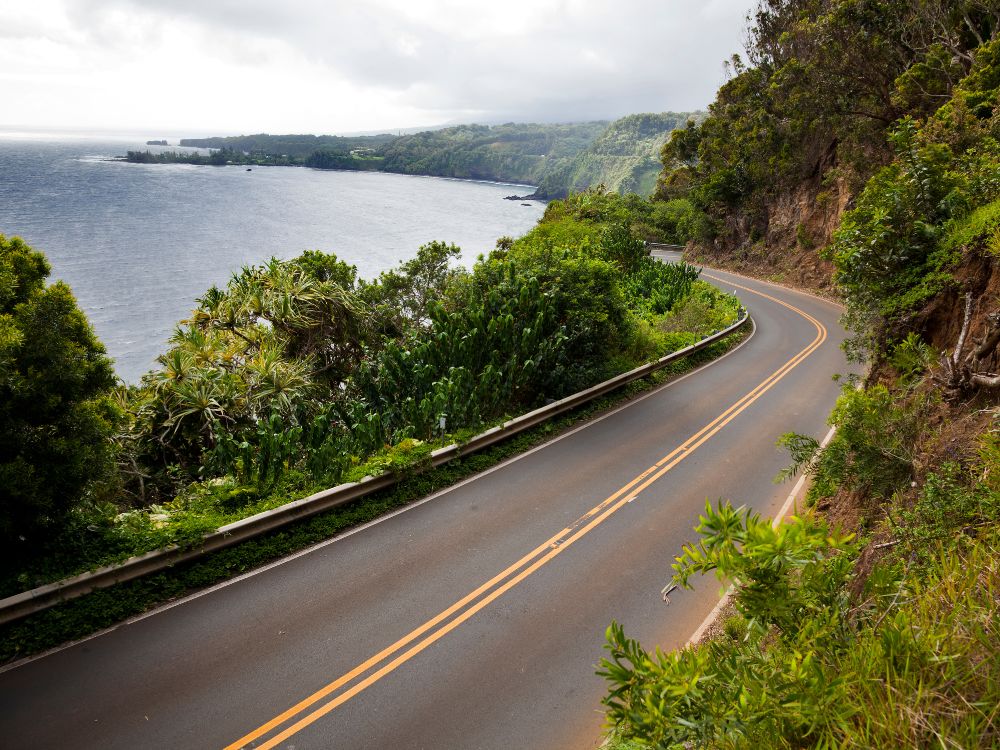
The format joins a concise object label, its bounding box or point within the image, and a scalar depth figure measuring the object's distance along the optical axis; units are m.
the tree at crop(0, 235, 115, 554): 6.21
